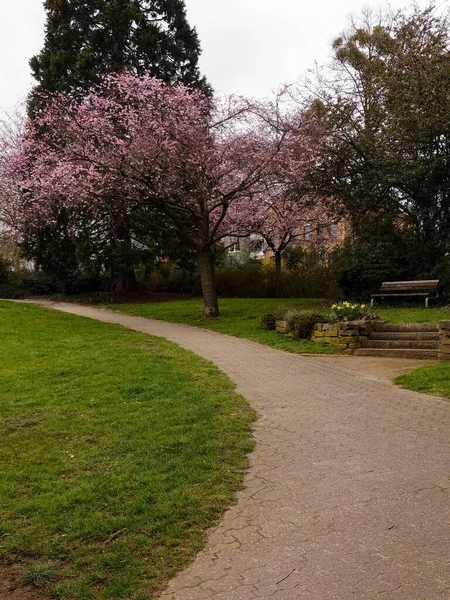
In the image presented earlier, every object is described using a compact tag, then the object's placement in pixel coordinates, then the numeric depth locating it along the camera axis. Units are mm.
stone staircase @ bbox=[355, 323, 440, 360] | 10680
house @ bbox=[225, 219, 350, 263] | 25420
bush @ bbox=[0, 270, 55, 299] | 27169
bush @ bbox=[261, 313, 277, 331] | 14383
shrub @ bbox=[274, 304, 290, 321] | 14028
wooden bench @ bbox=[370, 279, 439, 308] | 17141
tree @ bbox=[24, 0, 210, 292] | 24312
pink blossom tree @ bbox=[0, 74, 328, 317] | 15391
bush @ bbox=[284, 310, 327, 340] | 12680
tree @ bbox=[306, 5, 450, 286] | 17750
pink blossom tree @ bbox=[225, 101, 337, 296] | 16797
